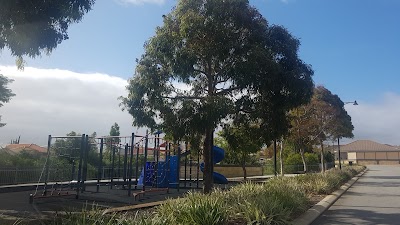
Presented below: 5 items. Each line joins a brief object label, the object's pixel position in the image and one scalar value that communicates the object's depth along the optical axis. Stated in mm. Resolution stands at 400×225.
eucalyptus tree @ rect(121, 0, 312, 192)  13096
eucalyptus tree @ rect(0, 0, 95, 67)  7602
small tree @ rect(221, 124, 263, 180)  16125
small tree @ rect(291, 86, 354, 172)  30750
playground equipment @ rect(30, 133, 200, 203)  16578
